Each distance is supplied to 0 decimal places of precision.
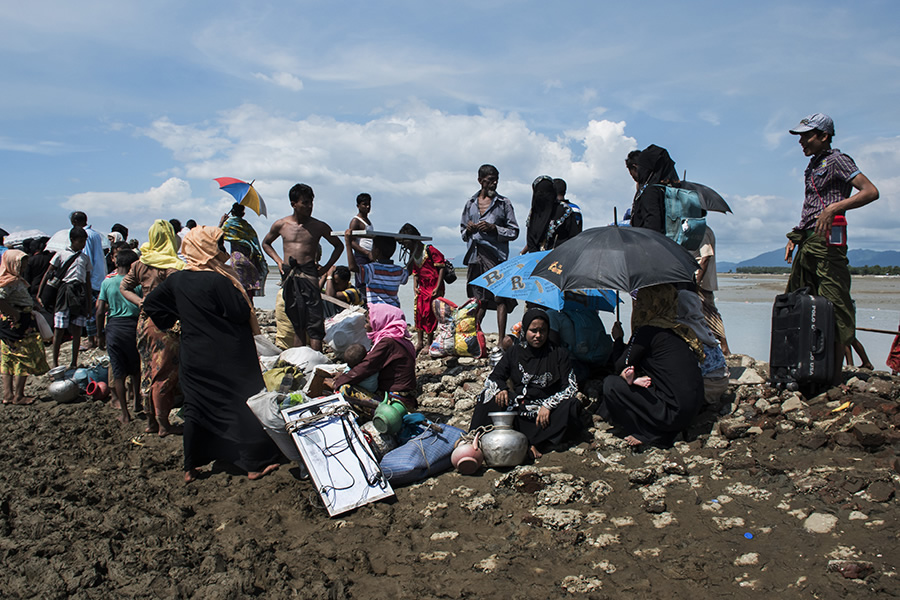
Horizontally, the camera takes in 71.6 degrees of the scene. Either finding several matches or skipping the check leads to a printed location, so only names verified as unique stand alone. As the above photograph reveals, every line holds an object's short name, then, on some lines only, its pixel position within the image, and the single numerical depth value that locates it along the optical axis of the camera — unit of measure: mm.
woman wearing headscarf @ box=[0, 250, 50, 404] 6664
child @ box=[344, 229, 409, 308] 6984
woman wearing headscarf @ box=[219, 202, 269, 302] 6949
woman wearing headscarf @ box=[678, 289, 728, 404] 5035
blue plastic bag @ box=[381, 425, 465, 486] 4383
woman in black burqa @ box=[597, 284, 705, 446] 4598
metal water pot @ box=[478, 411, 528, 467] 4461
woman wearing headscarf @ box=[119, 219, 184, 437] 5371
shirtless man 6535
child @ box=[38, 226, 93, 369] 8172
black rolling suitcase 4801
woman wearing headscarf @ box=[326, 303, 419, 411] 5133
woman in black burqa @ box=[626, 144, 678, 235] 5453
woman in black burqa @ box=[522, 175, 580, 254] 6617
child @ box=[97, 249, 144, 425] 5945
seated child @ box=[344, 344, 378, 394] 5180
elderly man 6910
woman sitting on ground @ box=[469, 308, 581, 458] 4820
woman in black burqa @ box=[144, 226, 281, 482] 4598
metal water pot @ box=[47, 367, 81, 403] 6938
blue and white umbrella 5613
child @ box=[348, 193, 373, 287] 7346
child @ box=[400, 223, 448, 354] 7293
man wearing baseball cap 4812
